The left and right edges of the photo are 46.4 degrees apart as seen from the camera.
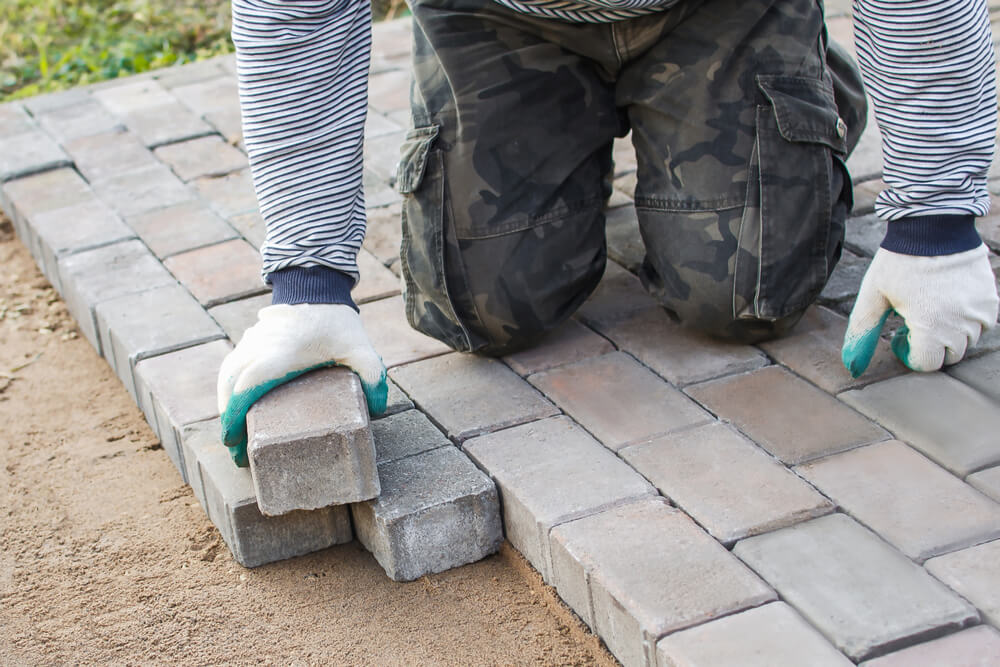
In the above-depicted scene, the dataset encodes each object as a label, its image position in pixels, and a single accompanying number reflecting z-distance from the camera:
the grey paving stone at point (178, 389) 2.29
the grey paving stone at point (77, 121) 3.80
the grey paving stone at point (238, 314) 2.59
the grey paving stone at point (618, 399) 2.09
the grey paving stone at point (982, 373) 2.11
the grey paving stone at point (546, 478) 1.88
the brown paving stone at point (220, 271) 2.76
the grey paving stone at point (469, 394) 2.16
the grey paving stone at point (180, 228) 3.02
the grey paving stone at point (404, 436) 2.09
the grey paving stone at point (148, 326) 2.54
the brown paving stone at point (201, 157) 3.46
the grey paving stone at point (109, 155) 3.51
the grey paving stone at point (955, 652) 1.51
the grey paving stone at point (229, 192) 3.21
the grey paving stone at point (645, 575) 1.63
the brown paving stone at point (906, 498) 1.74
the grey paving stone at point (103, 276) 2.81
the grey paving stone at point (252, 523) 2.02
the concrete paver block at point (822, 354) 2.20
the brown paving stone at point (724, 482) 1.81
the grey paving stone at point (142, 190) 3.26
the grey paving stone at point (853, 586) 1.56
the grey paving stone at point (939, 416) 1.93
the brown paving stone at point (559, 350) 2.37
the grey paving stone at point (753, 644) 1.53
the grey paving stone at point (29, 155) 3.55
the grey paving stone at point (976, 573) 1.61
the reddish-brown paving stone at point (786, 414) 2.00
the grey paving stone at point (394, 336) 2.45
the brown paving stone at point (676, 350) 2.28
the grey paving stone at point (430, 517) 1.94
